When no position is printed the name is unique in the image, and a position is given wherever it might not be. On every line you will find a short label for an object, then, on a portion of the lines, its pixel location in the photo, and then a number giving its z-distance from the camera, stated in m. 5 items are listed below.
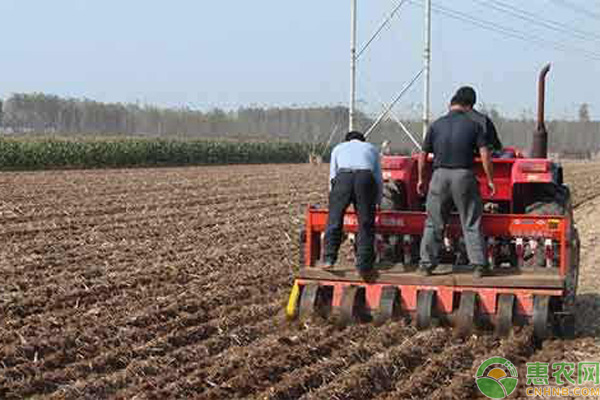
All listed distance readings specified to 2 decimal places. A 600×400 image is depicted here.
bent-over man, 15.47
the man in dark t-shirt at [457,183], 14.94
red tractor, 14.67
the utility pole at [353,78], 27.78
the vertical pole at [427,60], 30.78
